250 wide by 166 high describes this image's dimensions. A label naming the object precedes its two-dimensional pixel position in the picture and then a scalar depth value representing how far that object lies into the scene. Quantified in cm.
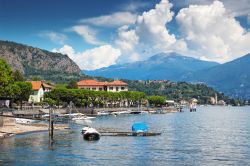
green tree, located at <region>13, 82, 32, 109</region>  16938
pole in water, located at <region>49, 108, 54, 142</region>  8162
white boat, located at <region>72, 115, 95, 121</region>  15177
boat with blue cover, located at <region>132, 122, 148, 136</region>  9575
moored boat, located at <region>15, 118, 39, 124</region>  11816
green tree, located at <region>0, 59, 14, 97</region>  12559
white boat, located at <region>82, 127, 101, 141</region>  8556
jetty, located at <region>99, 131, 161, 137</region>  9494
